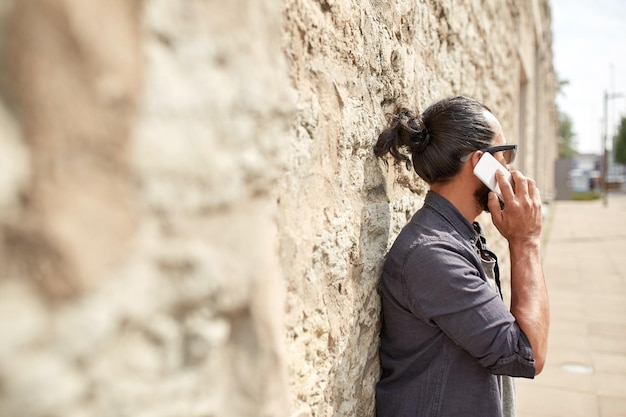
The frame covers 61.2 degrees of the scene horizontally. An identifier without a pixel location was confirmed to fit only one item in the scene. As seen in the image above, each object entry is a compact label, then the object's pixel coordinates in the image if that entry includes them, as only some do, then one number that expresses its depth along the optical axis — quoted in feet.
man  4.40
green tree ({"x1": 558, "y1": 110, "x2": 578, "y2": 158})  155.91
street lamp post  67.03
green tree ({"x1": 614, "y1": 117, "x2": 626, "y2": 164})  122.62
